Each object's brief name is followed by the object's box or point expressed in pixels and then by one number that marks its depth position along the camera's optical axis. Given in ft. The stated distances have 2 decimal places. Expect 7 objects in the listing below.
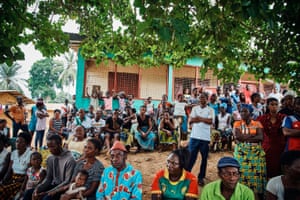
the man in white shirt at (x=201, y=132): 16.90
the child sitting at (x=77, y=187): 11.63
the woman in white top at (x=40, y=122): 28.71
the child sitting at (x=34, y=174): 13.24
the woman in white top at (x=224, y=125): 28.60
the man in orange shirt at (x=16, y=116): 28.43
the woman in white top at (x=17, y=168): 13.19
